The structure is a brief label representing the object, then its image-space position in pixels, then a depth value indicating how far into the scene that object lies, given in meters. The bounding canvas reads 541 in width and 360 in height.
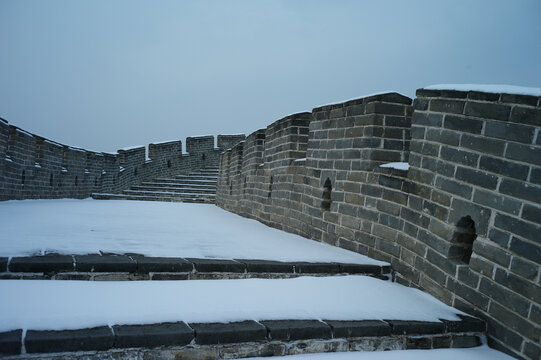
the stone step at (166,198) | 15.56
